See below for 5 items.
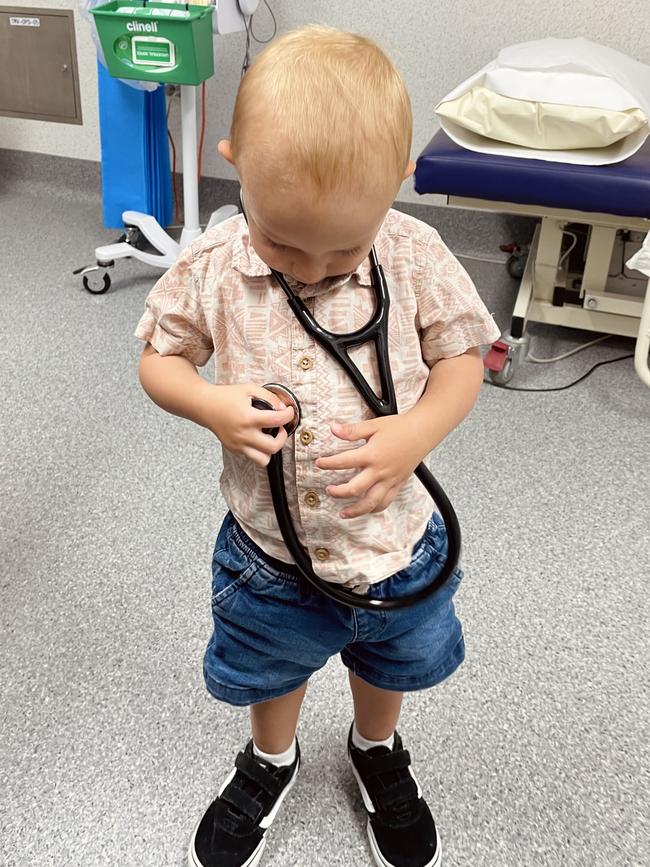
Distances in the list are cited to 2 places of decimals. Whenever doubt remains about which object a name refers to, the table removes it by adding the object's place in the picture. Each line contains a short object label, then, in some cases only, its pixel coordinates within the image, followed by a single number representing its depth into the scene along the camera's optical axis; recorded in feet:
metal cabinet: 9.00
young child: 1.82
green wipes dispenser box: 6.82
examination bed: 5.54
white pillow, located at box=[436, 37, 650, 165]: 5.54
